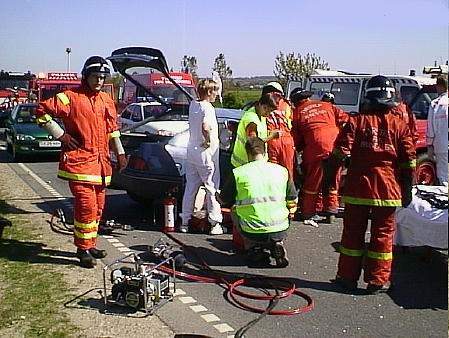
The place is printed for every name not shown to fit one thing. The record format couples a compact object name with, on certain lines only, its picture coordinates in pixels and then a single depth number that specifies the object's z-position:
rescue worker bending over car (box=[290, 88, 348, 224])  7.55
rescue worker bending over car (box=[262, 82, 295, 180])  6.93
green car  14.98
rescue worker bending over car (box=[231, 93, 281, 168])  6.58
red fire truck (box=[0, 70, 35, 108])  27.05
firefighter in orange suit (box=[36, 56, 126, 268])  5.79
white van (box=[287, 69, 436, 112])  9.57
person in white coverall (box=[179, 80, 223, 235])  6.97
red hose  4.76
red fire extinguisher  7.23
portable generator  4.67
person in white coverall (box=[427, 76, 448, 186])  4.68
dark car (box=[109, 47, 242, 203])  7.45
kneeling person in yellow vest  5.64
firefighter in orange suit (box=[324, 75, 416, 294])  4.89
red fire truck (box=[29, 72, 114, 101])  19.92
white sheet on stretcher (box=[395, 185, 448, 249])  5.38
